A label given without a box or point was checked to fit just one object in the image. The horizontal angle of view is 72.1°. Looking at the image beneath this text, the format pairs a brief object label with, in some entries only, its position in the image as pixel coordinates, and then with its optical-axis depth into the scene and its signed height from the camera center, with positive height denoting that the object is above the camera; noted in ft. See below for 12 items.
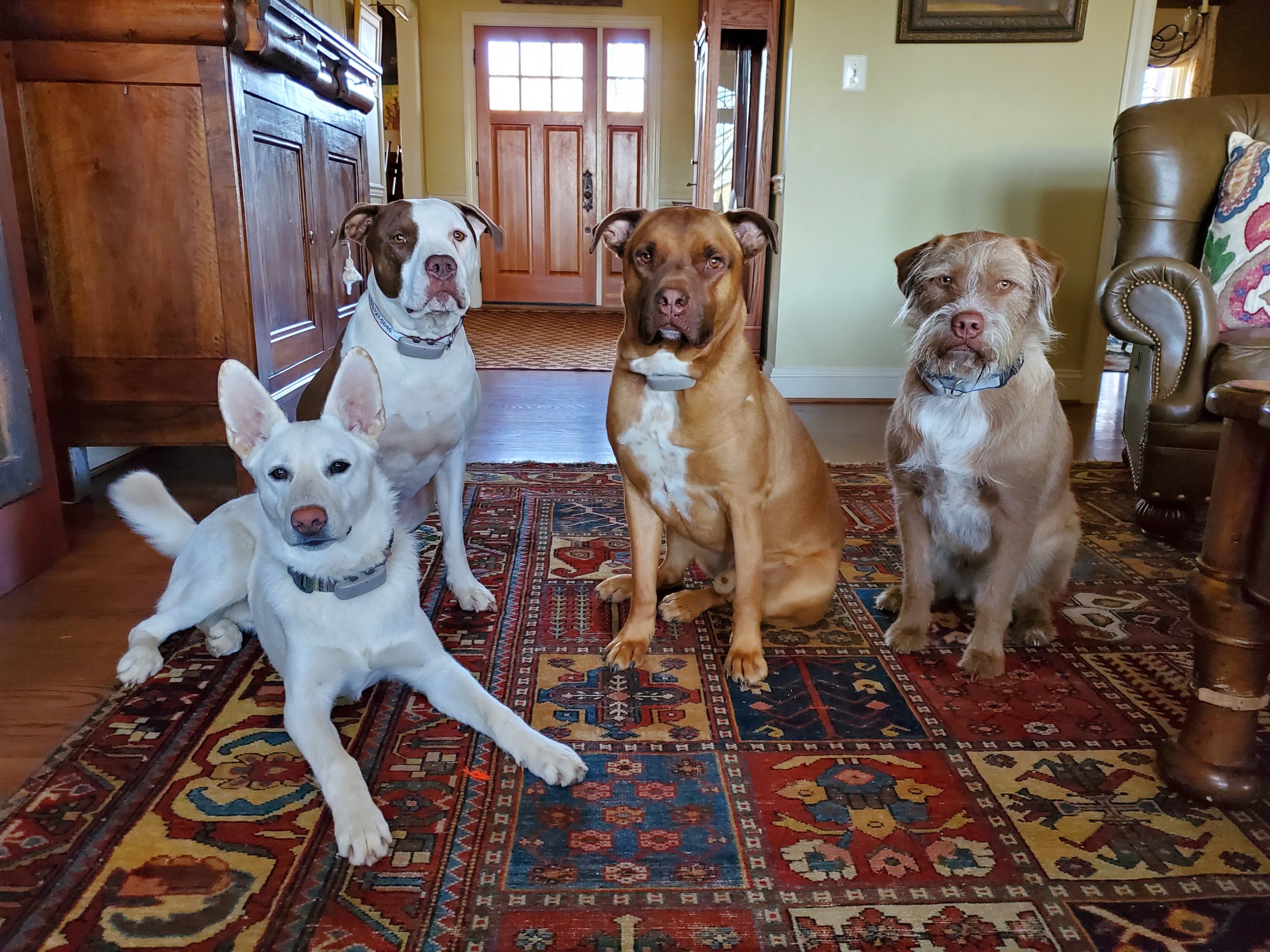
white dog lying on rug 5.14 -2.15
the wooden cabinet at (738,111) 18.56 +3.03
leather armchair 9.14 -0.92
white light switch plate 15.76 +3.02
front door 30.66 +2.89
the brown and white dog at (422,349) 7.65 -0.96
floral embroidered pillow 10.09 +0.10
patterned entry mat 21.04 -2.72
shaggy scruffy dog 6.41 -1.37
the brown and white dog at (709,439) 6.32 -1.44
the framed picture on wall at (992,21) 15.29 +3.85
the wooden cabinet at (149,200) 9.07 +0.35
